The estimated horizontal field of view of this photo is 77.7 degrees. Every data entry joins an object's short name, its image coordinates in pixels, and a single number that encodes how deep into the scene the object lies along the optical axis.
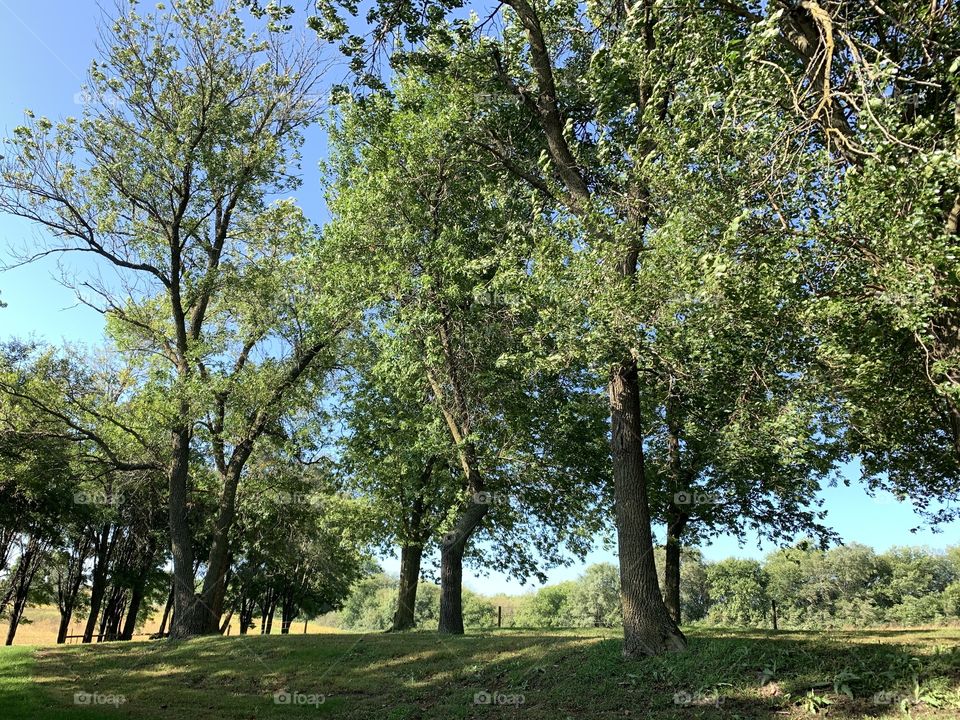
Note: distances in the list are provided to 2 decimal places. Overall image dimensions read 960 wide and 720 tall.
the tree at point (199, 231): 18.52
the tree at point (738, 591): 75.62
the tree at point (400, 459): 17.56
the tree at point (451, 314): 15.49
